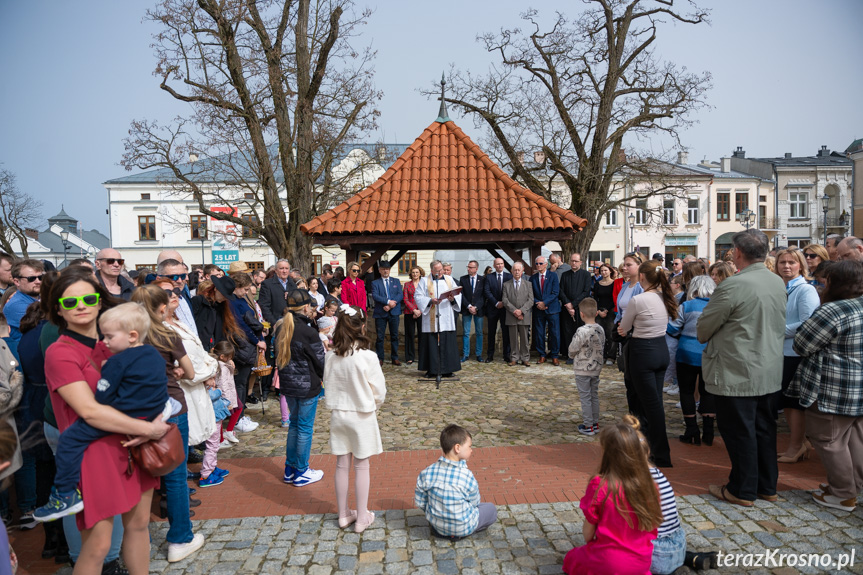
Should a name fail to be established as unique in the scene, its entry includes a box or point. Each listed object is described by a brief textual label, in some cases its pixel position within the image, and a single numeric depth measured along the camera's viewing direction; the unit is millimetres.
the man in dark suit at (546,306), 10836
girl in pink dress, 3145
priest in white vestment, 9500
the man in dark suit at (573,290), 10914
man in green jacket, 4250
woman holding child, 2895
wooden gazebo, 10594
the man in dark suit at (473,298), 11203
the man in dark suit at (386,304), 11031
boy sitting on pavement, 3807
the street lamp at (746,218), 30762
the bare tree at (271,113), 14469
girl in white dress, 4121
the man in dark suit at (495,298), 11086
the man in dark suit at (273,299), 8492
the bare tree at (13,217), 33250
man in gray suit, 10609
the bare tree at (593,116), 19812
